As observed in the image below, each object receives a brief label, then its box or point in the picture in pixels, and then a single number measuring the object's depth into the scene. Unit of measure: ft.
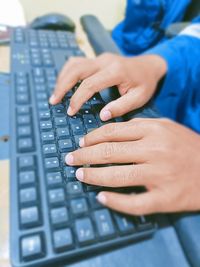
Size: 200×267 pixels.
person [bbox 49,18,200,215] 0.96
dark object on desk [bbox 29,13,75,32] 2.07
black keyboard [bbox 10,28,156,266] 0.82
